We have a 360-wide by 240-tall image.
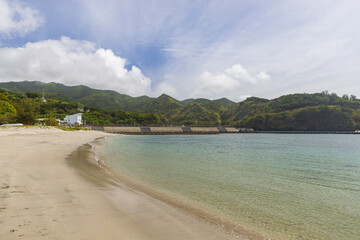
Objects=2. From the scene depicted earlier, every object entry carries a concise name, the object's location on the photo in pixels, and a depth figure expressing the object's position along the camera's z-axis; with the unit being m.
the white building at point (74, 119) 127.62
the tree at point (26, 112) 56.25
